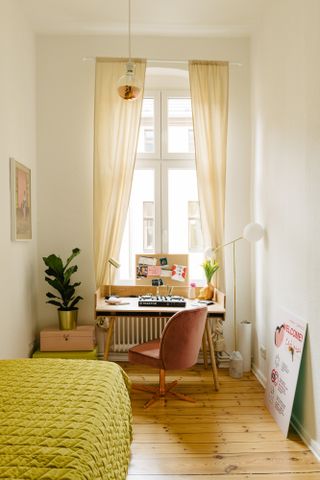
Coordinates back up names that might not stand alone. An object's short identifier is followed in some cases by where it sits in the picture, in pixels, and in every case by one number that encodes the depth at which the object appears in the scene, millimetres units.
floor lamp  3229
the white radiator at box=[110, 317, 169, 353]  3811
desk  3113
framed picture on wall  2936
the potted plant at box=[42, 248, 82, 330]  3393
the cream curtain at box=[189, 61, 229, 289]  3617
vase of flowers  3531
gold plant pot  3451
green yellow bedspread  1238
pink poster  2456
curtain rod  3661
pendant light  2742
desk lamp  3543
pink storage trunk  3393
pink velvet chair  2725
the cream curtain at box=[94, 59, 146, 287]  3594
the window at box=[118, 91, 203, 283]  3947
